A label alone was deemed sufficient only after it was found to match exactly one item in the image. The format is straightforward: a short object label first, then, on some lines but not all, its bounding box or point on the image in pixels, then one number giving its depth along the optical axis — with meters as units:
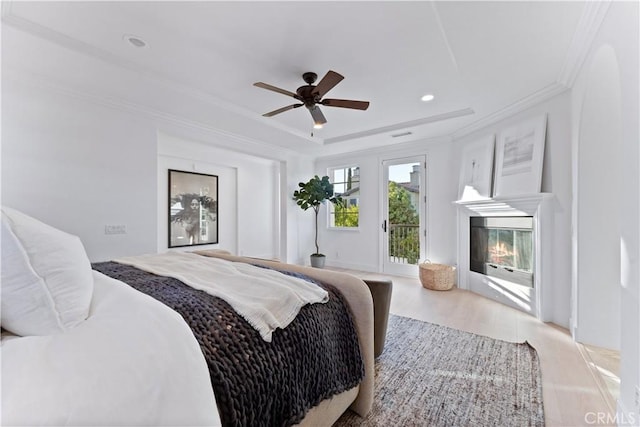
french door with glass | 4.72
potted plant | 5.17
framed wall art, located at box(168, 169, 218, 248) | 4.80
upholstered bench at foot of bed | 1.92
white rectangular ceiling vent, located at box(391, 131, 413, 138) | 4.22
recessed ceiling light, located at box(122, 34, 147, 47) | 2.07
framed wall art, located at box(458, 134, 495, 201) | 3.53
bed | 0.57
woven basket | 3.89
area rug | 1.50
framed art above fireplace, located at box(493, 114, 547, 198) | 2.94
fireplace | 3.13
